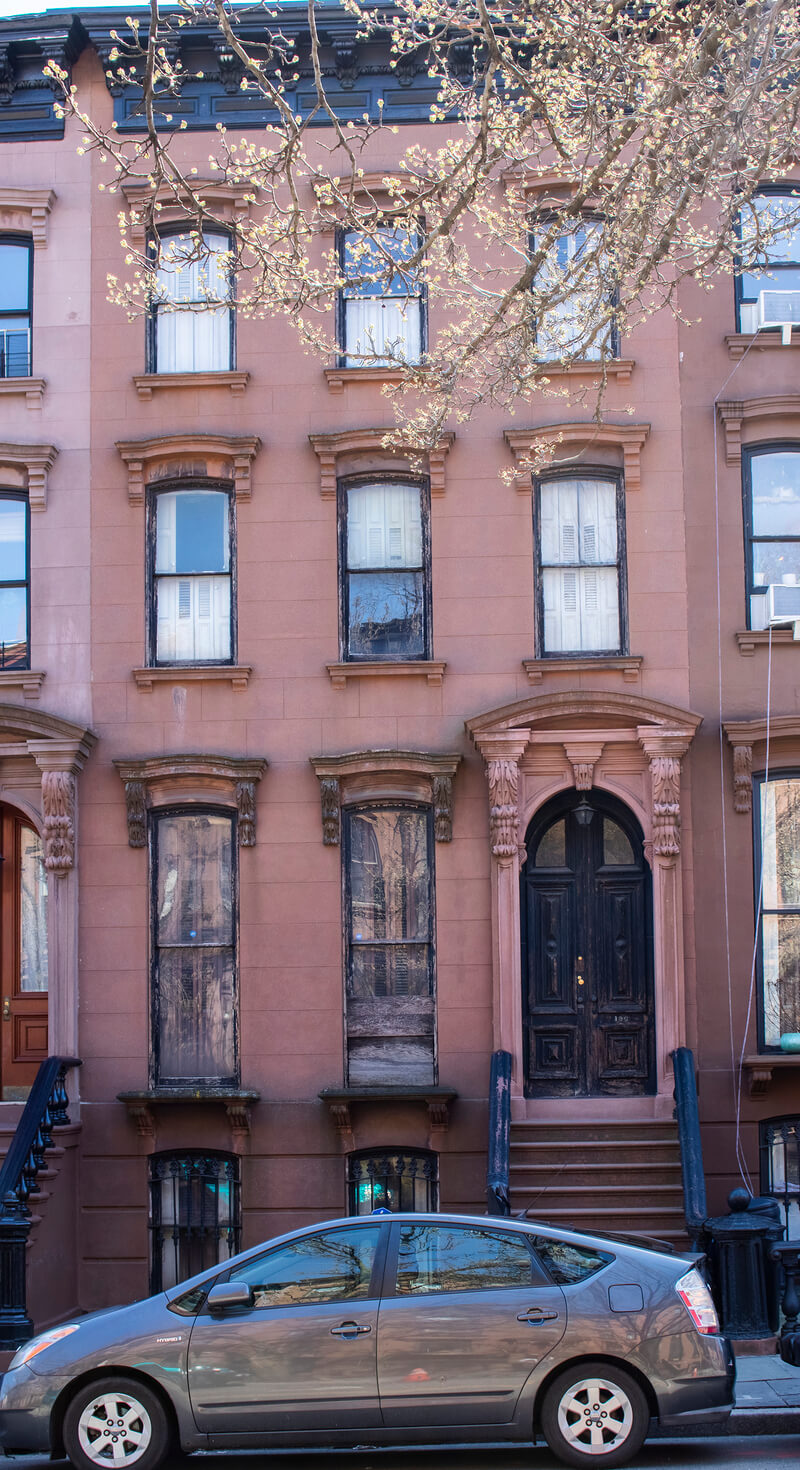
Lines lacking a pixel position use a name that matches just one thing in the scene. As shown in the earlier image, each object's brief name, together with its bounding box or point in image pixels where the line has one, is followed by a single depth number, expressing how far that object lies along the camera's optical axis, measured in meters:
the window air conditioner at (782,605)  14.84
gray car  8.63
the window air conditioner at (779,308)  15.34
